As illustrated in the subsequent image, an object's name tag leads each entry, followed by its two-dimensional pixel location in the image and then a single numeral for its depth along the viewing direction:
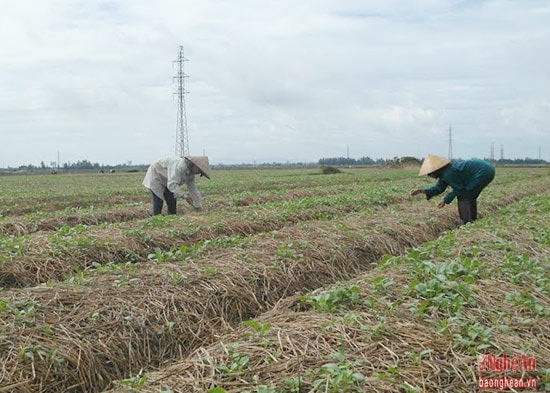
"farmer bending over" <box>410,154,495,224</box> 10.32
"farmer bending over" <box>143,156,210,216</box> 10.62
